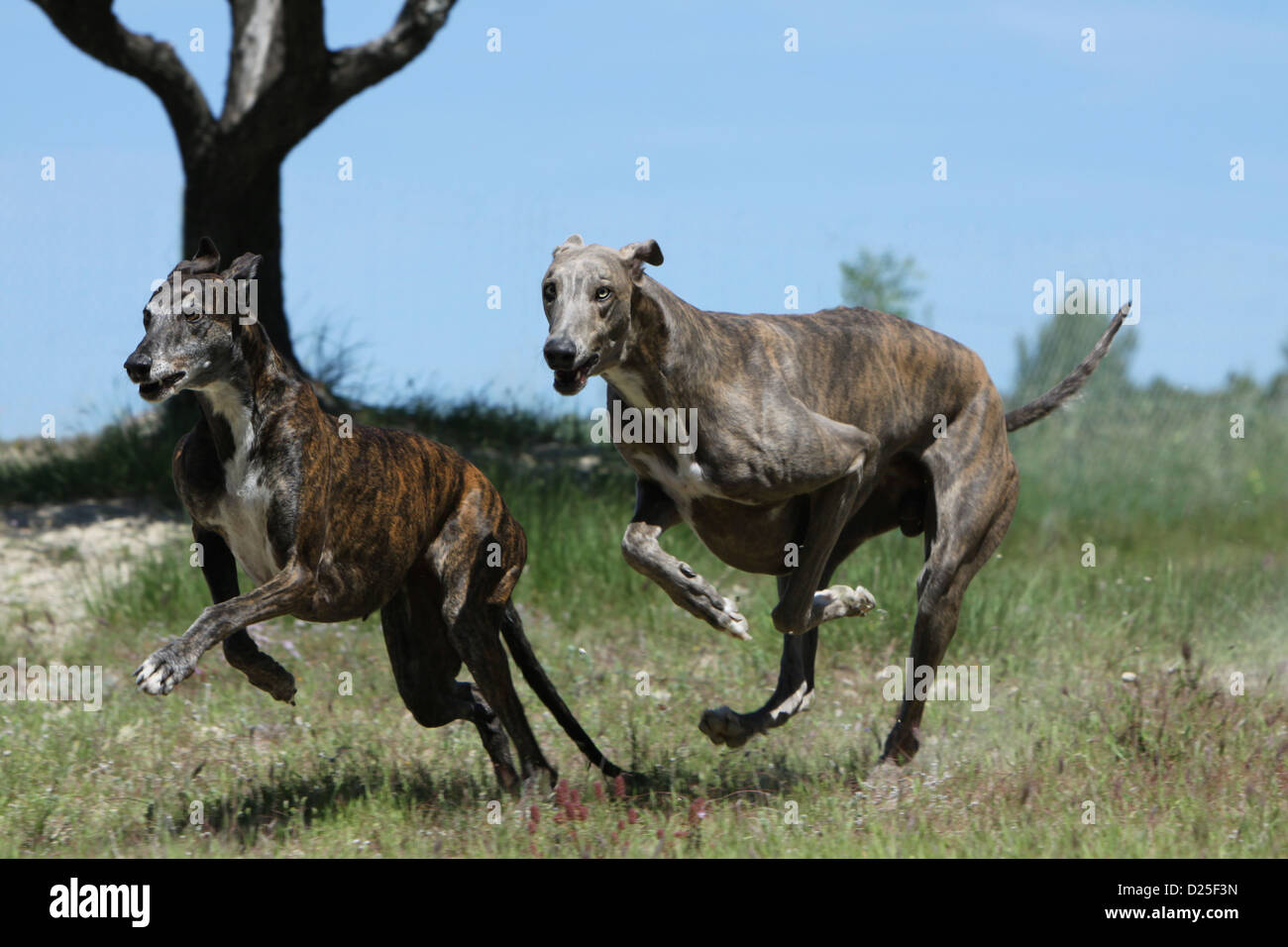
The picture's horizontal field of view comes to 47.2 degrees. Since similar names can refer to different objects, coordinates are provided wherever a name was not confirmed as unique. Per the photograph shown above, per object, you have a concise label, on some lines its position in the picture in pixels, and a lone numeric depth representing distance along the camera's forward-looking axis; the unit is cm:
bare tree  1225
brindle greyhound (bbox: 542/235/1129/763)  536
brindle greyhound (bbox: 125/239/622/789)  496
